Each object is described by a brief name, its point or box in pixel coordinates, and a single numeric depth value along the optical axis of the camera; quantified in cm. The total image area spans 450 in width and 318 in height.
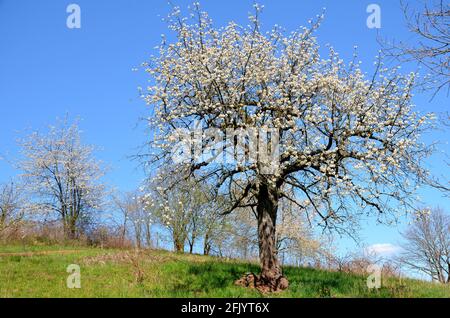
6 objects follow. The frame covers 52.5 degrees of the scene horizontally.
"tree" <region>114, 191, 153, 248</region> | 4264
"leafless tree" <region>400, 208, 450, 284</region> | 4806
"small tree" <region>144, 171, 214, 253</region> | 1595
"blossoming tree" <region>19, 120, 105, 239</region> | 3903
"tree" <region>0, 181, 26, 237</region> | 3392
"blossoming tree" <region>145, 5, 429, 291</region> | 1547
